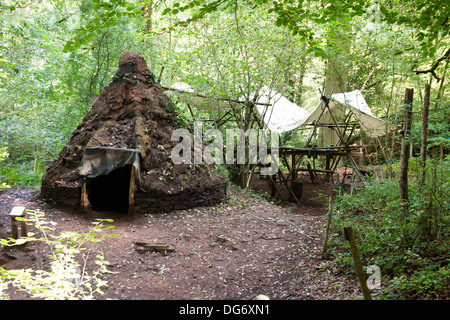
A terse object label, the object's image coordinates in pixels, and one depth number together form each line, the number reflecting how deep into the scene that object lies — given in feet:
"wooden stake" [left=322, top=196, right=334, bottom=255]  14.65
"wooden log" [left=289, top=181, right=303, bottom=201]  33.22
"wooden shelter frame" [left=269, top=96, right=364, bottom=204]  29.43
